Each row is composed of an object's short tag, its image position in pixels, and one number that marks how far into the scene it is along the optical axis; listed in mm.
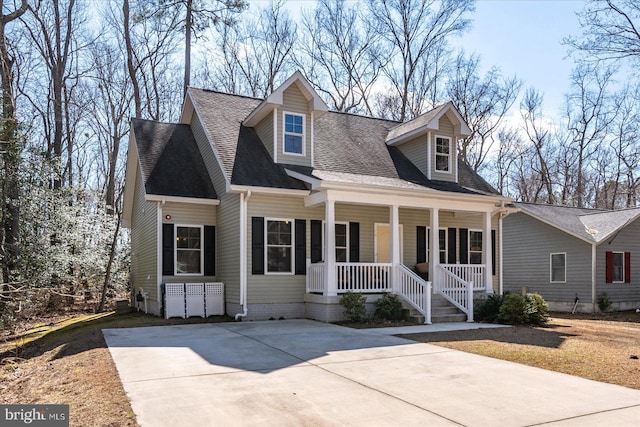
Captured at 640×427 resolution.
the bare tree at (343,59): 29688
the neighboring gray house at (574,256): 19484
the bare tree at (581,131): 32562
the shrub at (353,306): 12852
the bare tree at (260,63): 28922
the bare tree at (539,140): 35375
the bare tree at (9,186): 12836
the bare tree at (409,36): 28859
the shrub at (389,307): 13109
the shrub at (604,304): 18928
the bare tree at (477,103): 31656
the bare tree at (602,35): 17594
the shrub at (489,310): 13781
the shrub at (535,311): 13133
